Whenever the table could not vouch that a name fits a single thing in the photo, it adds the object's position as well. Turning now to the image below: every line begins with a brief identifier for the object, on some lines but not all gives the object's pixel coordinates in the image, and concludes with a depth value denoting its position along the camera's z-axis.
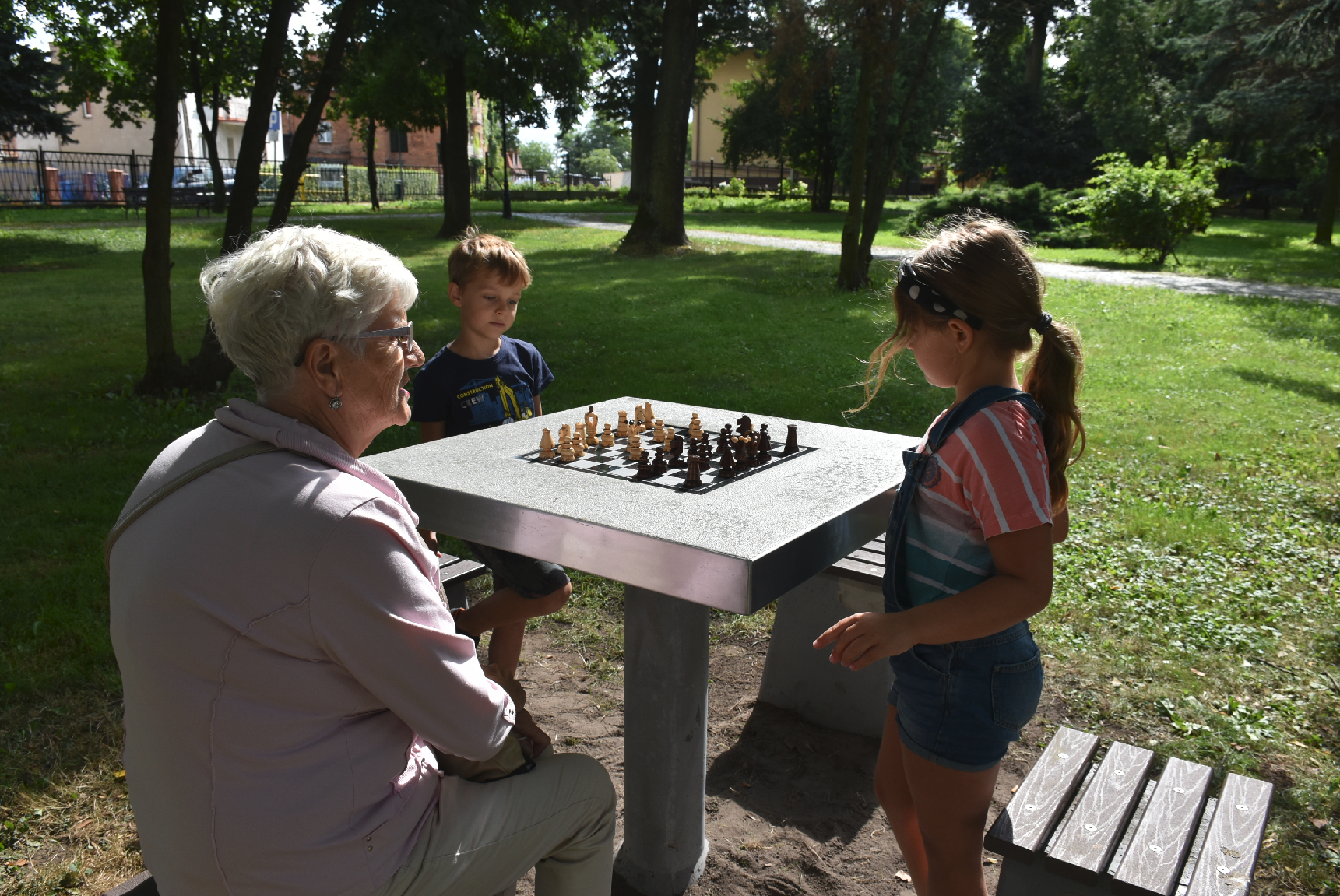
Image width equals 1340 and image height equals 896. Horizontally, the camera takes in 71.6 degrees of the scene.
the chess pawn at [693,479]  2.65
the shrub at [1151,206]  18.97
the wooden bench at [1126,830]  2.06
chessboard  2.71
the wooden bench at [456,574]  3.67
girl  1.92
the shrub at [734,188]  45.22
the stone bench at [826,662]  3.68
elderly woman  1.52
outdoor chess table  2.14
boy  3.24
